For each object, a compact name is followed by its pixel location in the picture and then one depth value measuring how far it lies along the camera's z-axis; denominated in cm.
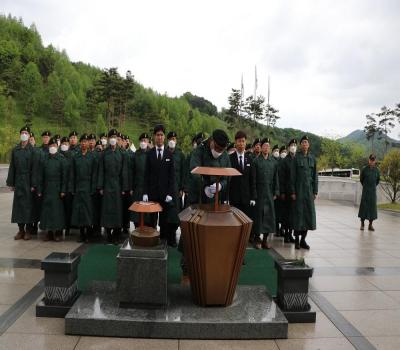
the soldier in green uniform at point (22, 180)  725
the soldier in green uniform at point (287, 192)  761
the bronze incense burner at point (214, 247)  376
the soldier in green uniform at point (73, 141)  850
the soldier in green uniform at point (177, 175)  710
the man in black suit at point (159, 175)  611
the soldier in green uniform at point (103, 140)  951
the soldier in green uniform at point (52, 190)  724
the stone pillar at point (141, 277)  381
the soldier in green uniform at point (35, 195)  726
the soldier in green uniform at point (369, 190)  960
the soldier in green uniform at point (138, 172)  733
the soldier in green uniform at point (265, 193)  718
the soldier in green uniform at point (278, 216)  828
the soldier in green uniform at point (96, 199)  728
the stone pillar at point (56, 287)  393
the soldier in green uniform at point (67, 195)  740
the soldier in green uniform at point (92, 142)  776
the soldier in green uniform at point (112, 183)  714
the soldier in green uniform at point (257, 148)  755
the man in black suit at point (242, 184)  671
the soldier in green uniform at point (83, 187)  723
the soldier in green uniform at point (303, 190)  729
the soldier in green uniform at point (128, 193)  733
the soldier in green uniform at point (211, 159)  442
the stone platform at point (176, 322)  357
